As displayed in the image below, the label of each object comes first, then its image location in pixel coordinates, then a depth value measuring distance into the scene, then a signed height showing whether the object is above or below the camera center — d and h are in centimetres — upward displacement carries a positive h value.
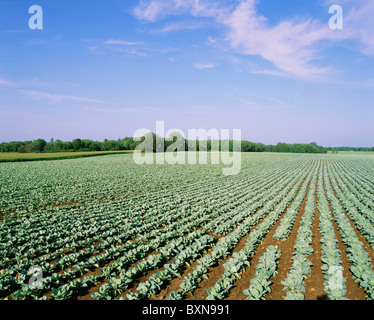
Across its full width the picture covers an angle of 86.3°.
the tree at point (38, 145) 9650 +519
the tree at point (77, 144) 9738 +570
